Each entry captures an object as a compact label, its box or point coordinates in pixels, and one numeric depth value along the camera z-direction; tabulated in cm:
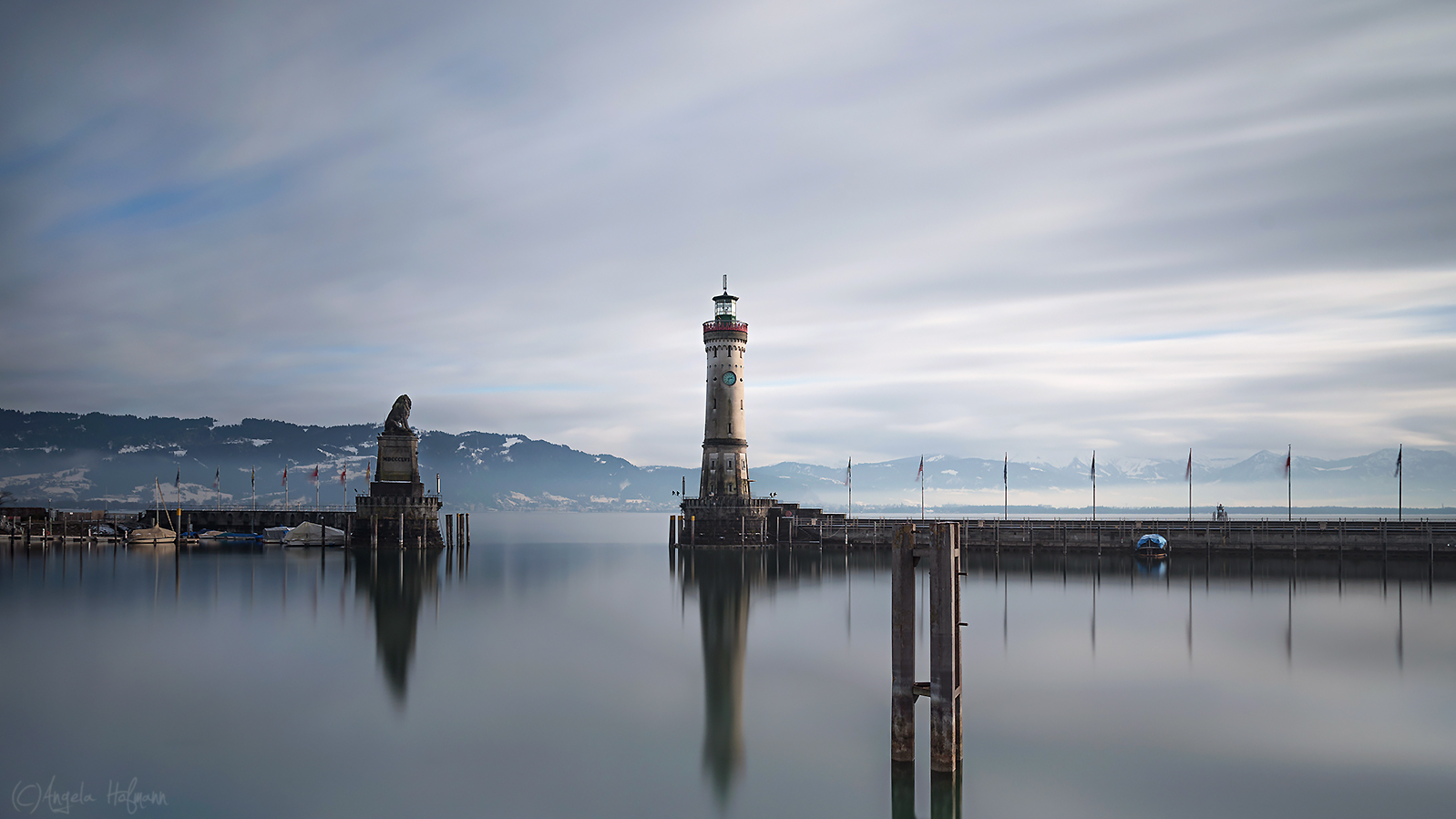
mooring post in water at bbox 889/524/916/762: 1577
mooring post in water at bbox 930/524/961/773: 1556
